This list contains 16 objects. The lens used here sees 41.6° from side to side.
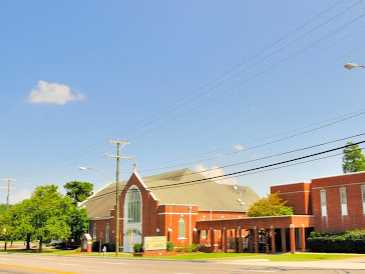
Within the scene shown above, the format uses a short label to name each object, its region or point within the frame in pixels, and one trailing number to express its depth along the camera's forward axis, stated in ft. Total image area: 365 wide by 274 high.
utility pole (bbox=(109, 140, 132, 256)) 161.17
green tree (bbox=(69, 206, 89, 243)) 250.78
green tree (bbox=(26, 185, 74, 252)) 231.30
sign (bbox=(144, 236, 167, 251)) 182.19
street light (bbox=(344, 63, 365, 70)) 70.95
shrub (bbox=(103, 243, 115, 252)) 225.97
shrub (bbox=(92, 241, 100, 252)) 233.41
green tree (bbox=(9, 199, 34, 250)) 231.20
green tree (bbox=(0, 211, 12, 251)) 242.37
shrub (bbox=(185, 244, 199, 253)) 188.75
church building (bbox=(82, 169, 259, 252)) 203.82
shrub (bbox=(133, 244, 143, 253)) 188.44
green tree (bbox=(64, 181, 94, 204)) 311.68
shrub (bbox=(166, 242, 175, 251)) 191.17
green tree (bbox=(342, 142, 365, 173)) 302.04
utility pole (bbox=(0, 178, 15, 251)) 245.45
